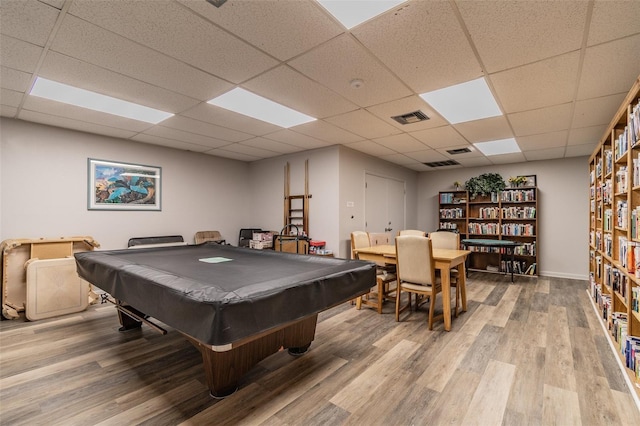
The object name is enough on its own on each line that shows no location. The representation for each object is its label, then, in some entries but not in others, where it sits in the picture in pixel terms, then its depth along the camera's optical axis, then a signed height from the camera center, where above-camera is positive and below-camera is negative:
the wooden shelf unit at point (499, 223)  6.29 -0.16
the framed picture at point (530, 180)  6.35 +0.77
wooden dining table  3.21 -0.54
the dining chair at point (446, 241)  4.32 -0.37
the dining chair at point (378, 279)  3.79 -0.82
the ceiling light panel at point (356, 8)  1.76 +1.26
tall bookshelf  2.14 -0.16
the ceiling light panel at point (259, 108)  3.17 +1.26
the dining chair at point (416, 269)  3.22 -0.60
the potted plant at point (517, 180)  6.38 +0.77
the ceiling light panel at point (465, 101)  2.91 +1.25
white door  6.09 +0.26
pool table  1.35 -0.44
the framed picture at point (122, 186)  4.52 +0.47
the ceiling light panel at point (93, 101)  2.95 +1.26
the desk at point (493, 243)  5.61 -0.53
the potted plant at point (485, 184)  6.58 +0.71
